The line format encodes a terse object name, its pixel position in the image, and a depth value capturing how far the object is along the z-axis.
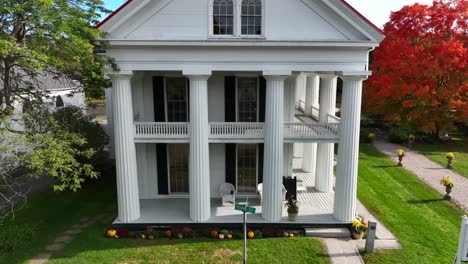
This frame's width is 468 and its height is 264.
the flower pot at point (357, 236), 13.02
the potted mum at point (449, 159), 22.89
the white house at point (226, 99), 12.12
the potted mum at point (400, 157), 23.16
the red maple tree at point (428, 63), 25.19
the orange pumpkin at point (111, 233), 13.04
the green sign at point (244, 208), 9.60
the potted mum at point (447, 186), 16.94
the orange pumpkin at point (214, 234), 13.03
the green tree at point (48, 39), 9.77
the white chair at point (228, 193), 15.42
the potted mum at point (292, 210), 13.59
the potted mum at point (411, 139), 29.37
